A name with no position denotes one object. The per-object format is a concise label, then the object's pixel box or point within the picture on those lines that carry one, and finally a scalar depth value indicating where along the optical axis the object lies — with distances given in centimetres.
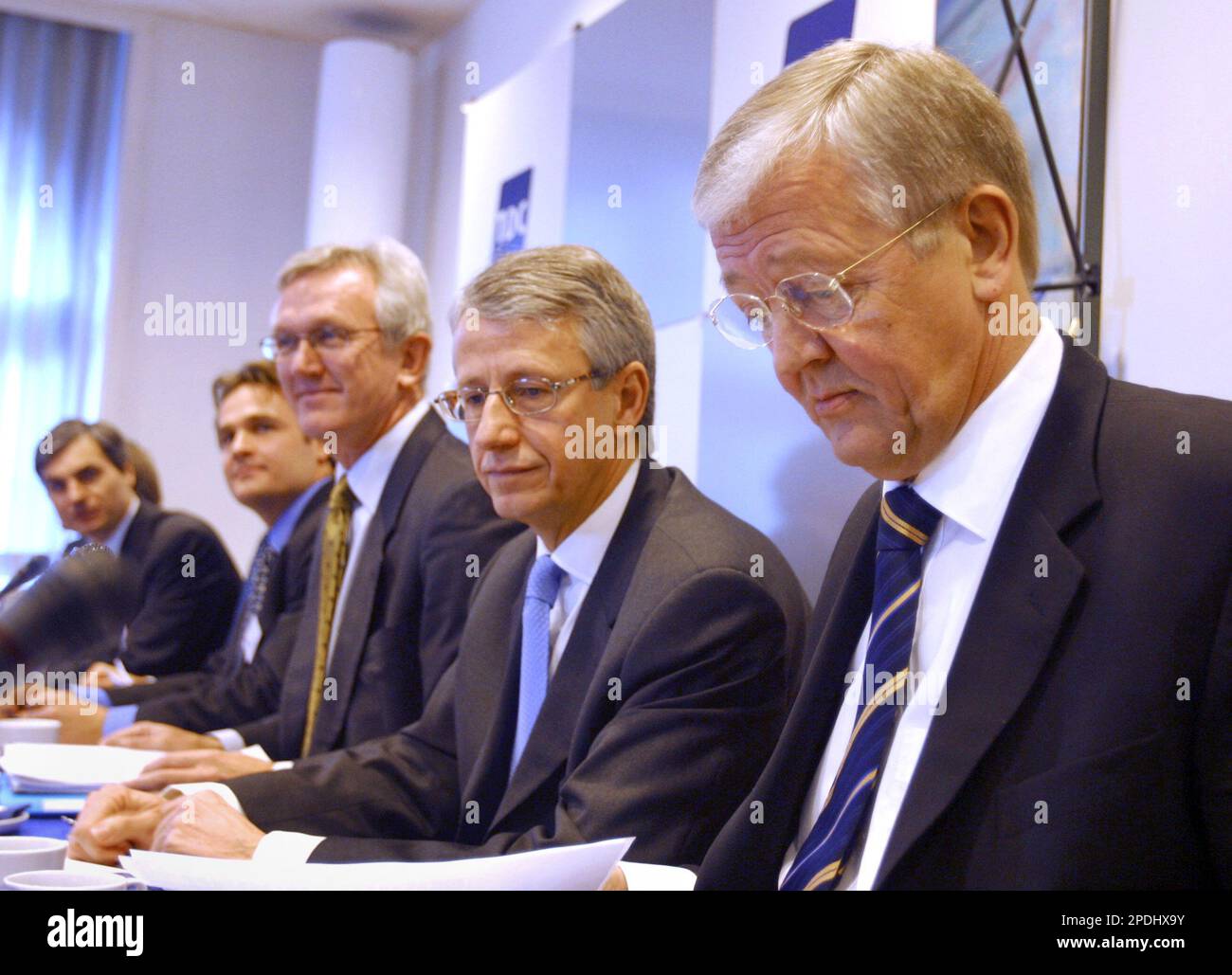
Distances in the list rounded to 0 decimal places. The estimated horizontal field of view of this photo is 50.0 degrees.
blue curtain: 613
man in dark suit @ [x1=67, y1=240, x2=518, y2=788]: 244
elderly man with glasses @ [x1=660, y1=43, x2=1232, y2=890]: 100
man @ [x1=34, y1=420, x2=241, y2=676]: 398
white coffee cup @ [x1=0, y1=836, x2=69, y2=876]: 139
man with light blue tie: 164
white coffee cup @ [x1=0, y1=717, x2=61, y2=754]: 243
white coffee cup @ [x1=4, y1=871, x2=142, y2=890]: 130
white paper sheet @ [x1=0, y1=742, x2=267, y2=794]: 217
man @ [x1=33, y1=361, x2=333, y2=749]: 308
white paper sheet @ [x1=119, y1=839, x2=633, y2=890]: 113
